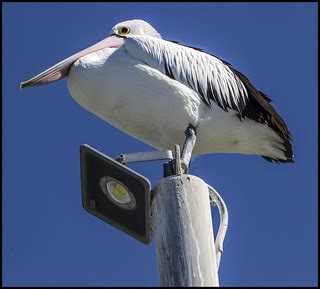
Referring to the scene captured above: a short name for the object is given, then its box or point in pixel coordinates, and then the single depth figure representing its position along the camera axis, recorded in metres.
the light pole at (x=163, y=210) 6.92
